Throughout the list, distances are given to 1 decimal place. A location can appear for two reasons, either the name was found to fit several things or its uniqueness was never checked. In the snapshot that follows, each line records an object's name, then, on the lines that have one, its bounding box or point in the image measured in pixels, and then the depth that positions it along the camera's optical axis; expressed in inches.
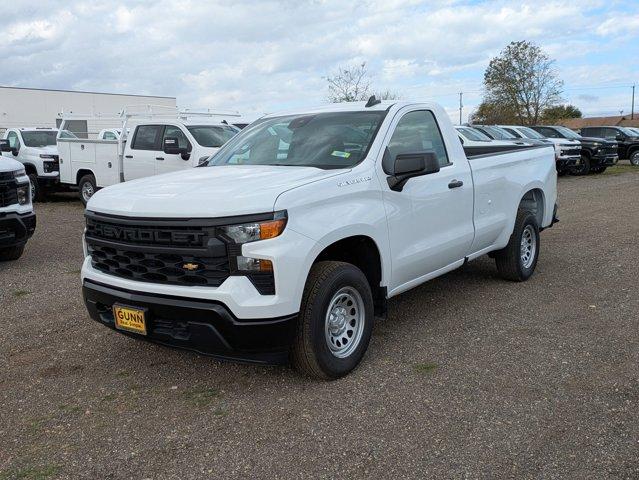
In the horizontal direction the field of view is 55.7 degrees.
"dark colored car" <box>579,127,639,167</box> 977.5
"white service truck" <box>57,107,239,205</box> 462.9
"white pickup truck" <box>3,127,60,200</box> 597.9
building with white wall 1605.6
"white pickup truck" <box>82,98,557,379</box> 138.6
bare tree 1221.5
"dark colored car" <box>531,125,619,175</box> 844.0
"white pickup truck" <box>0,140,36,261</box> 283.9
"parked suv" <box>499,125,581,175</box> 805.9
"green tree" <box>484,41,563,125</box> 1895.9
